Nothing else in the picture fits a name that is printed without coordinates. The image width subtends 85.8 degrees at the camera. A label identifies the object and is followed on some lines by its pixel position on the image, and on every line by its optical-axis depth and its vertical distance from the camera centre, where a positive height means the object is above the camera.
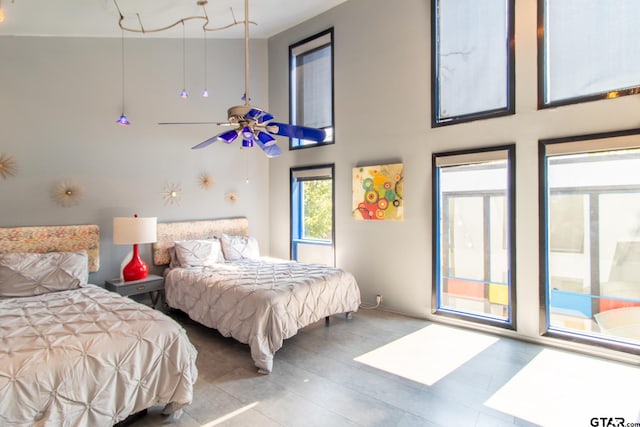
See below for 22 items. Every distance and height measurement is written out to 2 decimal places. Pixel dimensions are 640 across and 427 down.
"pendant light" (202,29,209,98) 4.94 +2.10
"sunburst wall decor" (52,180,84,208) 3.85 +0.25
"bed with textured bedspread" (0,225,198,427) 1.78 -0.82
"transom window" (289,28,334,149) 5.17 +2.04
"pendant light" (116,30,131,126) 4.09 +1.14
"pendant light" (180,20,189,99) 4.84 +2.00
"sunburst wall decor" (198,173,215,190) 5.04 +0.49
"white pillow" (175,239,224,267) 4.37 -0.50
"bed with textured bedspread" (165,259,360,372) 3.05 -0.86
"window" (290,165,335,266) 5.23 +0.00
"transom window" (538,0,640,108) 3.04 +1.52
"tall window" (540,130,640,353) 3.14 -0.25
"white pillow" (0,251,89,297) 3.11 -0.55
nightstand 3.86 -0.83
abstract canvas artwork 4.36 +0.28
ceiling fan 2.76 +0.78
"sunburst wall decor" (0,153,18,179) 3.53 +0.50
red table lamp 3.84 -0.24
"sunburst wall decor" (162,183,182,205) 4.69 +0.28
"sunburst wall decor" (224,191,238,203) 5.36 +0.27
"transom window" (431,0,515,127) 3.63 +1.71
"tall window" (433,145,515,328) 3.67 -0.25
